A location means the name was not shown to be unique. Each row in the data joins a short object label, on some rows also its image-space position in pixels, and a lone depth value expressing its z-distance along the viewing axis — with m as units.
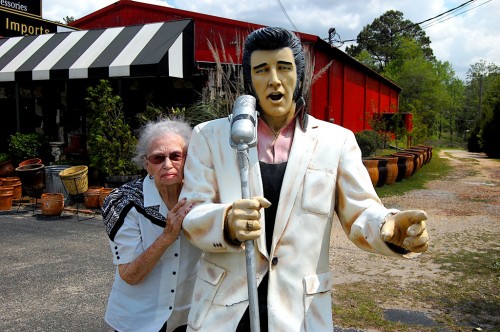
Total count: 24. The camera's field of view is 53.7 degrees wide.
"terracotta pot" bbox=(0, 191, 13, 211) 9.26
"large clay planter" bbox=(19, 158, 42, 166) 10.35
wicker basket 8.86
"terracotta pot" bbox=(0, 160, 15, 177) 11.13
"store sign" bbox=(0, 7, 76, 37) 12.98
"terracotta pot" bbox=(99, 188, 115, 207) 8.70
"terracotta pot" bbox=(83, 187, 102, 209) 8.88
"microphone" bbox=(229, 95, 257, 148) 1.51
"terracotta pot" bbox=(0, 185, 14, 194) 9.28
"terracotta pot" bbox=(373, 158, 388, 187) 11.39
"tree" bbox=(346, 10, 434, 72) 50.94
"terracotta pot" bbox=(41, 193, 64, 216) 8.57
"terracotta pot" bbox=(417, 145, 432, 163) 18.84
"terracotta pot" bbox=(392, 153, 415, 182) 12.71
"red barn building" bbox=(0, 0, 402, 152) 9.91
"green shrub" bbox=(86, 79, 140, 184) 9.30
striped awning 9.54
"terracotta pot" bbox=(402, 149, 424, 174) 14.39
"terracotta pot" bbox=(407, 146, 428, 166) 16.58
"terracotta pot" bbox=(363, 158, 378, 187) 11.05
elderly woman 2.15
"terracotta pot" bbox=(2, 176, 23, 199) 9.92
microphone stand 1.50
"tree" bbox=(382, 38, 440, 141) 37.80
